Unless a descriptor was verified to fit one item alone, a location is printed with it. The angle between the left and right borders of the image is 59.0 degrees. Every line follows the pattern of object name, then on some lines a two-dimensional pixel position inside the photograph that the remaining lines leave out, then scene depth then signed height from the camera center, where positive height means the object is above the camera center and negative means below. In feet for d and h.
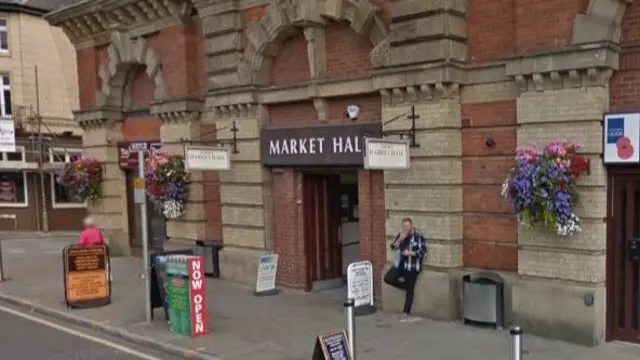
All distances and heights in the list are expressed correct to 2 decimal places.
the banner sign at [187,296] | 27.12 -6.71
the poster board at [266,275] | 35.99 -7.64
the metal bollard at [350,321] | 19.84 -5.86
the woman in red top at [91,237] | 36.83 -4.99
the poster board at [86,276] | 33.68 -6.99
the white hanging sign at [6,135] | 46.75 +2.26
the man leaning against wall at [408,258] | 29.30 -5.51
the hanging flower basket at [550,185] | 23.75 -1.49
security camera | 32.83 +2.51
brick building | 24.52 +1.89
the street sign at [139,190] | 29.78 -1.62
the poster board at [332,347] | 18.29 -6.32
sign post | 29.76 -3.54
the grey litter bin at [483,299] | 27.30 -7.21
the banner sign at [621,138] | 23.39 +0.41
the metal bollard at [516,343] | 15.45 -5.28
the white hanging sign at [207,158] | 33.06 +0.01
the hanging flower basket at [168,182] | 43.47 -1.81
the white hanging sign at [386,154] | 25.70 -0.03
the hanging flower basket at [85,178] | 52.26 -1.59
